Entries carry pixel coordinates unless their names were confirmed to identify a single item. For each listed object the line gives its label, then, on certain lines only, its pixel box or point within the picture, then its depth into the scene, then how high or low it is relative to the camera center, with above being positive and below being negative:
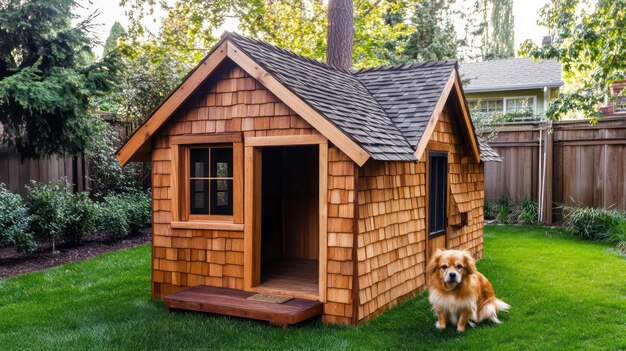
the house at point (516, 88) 19.00 +2.67
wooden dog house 5.46 -0.19
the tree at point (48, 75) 8.38 +1.45
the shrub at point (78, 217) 8.89 -0.91
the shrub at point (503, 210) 12.43 -1.14
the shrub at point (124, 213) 9.67 -0.96
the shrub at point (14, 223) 7.68 -0.88
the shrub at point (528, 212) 12.02 -1.14
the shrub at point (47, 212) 8.43 -0.78
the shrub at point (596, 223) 10.08 -1.18
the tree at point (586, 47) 8.80 +2.02
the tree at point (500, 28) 28.09 +7.12
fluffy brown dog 5.14 -1.27
